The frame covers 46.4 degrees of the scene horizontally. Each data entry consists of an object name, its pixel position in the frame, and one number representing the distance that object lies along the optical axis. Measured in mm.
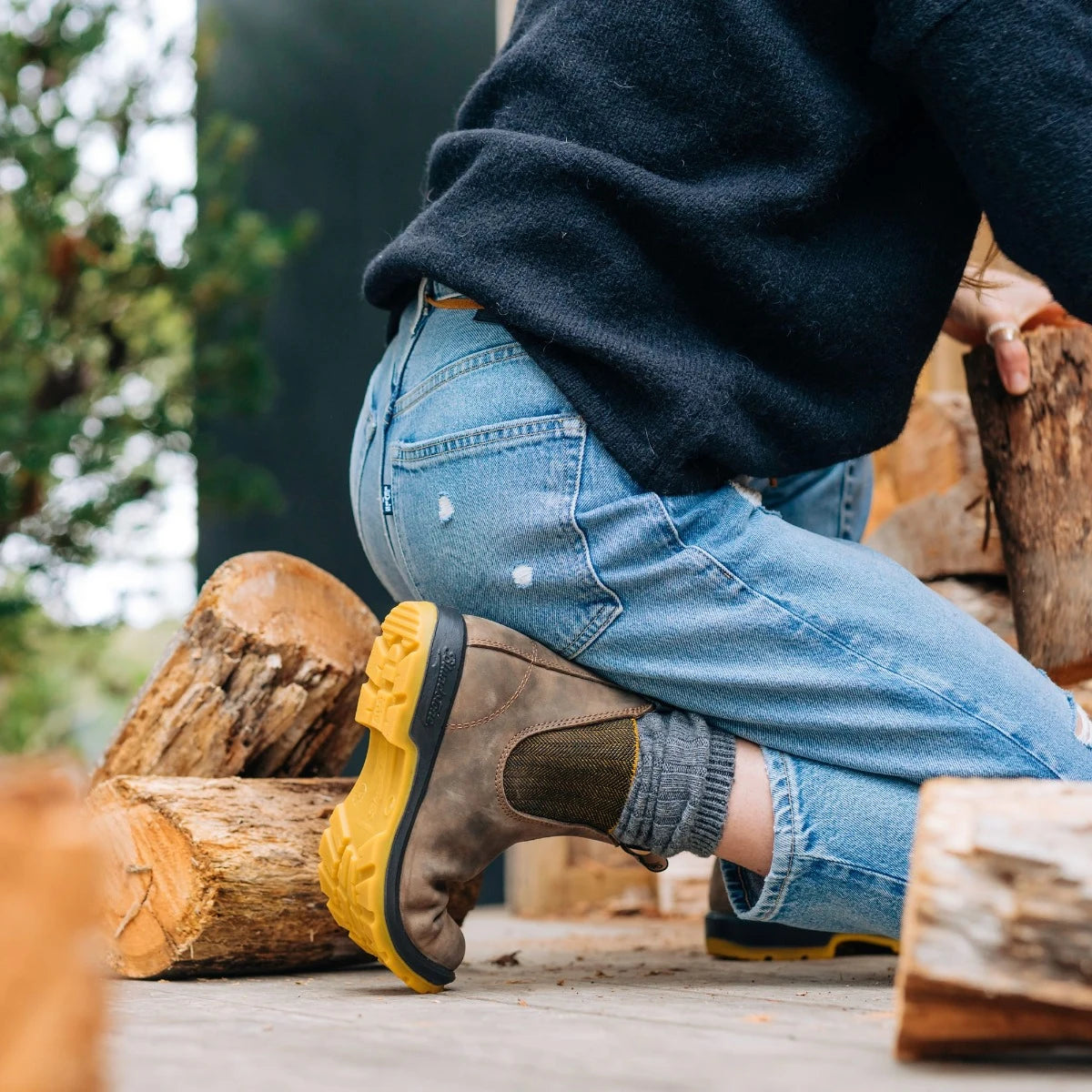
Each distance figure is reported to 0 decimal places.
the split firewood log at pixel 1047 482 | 1599
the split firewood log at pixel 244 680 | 1598
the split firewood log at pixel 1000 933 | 776
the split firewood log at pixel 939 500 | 2031
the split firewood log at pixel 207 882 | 1432
